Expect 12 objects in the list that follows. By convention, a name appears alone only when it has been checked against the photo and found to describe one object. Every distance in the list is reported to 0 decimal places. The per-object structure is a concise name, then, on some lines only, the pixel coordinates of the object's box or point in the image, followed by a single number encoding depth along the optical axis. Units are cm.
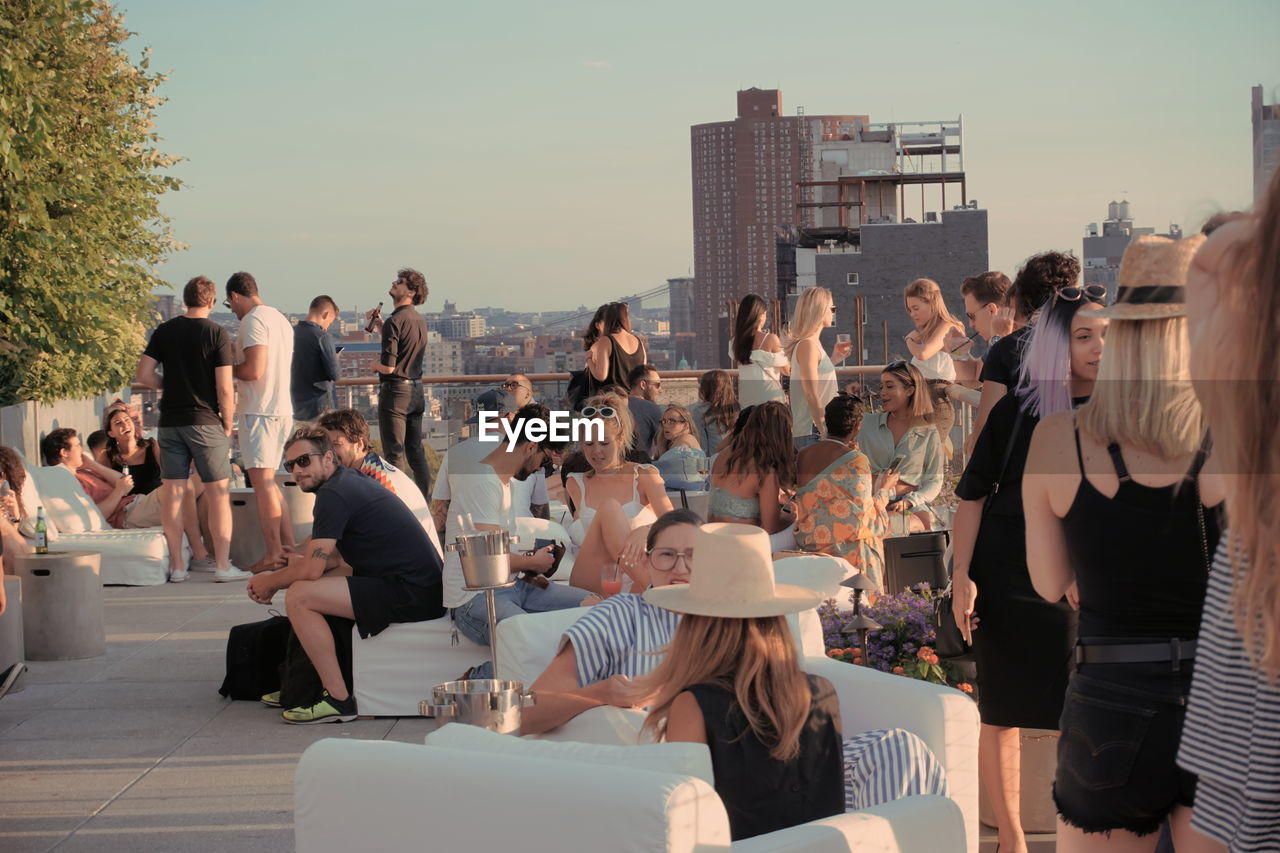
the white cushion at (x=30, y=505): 859
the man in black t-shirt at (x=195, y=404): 890
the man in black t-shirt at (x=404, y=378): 1009
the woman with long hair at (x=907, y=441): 711
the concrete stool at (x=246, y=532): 1009
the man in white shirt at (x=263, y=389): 899
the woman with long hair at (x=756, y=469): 530
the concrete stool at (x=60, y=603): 711
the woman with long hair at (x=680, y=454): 765
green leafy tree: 1271
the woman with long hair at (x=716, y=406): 885
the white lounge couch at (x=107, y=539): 932
